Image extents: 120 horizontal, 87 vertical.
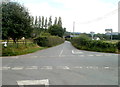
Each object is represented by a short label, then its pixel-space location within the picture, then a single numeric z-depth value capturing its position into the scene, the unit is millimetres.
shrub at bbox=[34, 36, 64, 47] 30000
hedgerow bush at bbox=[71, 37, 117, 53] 21672
